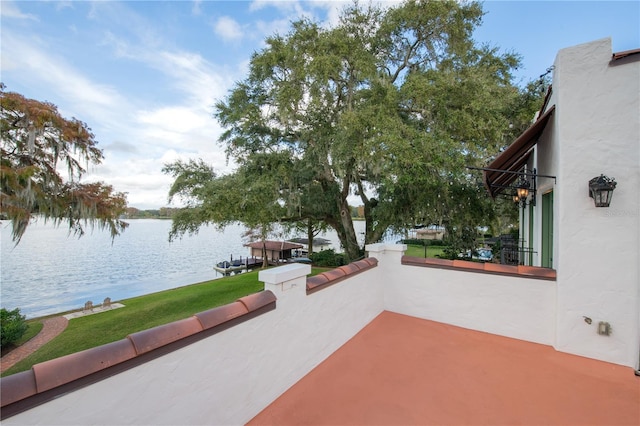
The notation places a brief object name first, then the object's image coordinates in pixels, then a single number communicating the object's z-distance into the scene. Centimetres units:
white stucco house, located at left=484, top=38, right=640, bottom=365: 325
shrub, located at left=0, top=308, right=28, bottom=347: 915
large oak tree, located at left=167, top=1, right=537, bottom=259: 732
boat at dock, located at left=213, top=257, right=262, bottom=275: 2783
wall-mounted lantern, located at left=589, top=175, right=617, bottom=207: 317
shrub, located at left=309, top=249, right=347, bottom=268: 1520
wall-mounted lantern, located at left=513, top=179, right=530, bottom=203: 545
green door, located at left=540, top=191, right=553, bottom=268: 472
